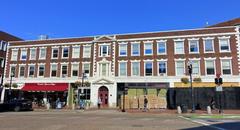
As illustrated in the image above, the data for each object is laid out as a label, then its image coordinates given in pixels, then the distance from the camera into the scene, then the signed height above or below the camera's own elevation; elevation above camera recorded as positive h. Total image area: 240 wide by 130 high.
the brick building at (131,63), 23.98 +2.89
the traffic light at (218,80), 15.52 +0.06
